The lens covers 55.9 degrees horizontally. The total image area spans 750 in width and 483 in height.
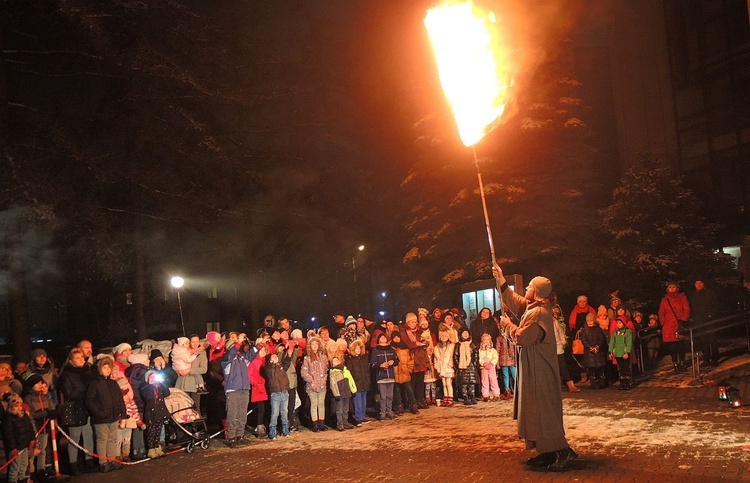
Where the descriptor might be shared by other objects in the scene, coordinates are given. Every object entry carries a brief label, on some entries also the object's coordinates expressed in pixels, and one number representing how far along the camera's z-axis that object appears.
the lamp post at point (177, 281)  20.22
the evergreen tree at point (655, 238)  21.55
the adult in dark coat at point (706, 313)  16.12
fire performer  8.32
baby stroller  11.53
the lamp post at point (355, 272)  31.77
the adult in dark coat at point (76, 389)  10.69
